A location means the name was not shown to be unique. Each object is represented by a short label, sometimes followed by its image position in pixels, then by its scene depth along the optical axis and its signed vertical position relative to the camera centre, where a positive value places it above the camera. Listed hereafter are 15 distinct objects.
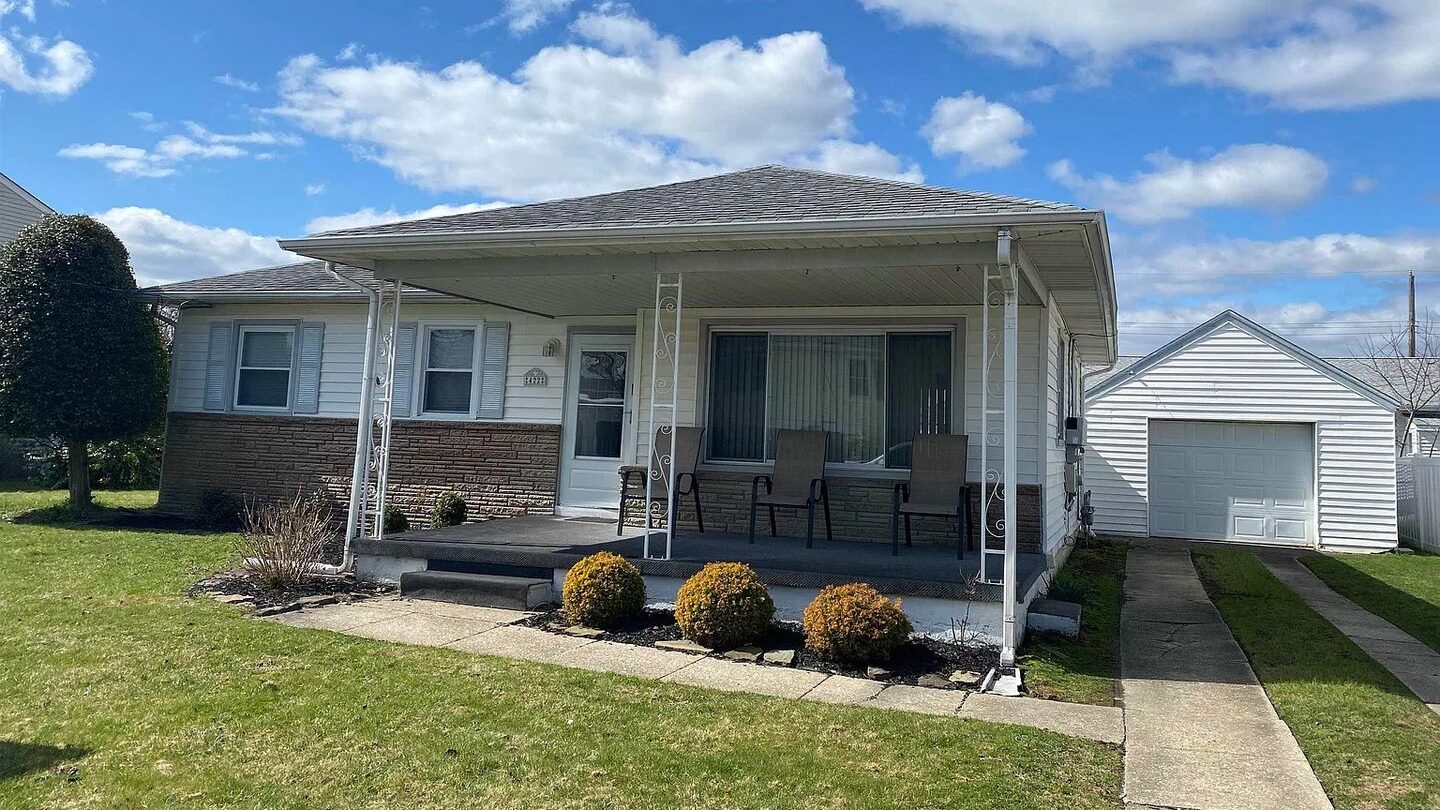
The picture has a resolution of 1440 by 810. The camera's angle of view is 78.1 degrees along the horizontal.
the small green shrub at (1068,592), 7.56 -0.96
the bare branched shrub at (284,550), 7.22 -0.86
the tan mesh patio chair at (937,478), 7.50 -0.02
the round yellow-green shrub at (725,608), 5.80 -0.93
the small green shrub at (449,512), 9.91 -0.65
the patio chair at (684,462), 8.73 +0.02
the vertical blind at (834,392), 8.50 +0.78
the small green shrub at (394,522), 9.63 -0.77
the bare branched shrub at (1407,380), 19.78 +2.87
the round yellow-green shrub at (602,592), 6.27 -0.93
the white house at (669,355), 6.38 +1.16
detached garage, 14.34 +0.71
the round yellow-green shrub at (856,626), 5.45 -0.95
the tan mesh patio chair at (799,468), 8.34 +0.02
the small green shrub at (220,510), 11.34 -0.85
